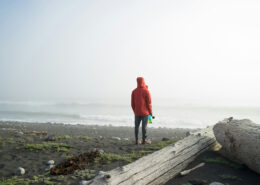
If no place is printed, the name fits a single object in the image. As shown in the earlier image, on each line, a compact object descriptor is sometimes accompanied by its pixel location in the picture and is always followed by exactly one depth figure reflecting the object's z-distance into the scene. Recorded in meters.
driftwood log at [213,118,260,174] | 5.33
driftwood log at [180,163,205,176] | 5.24
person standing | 8.77
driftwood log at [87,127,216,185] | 3.92
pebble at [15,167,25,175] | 5.34
